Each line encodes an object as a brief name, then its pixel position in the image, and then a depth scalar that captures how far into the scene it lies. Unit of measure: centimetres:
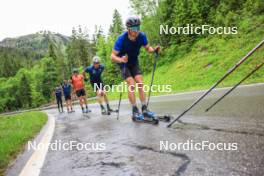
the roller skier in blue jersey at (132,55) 686
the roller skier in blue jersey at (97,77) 1163
